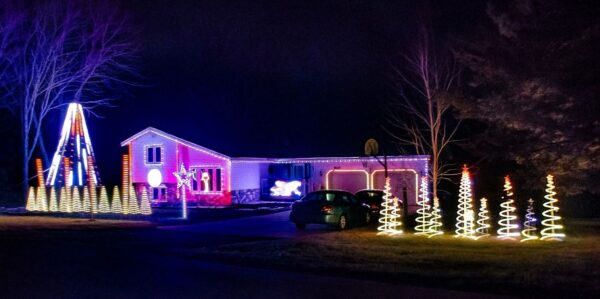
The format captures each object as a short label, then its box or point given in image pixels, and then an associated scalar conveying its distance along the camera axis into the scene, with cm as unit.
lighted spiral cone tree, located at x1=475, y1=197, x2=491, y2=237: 2131
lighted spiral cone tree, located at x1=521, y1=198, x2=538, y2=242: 1972
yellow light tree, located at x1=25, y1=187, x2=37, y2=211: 4044
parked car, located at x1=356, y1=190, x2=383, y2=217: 2880
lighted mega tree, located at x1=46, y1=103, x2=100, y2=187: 4244
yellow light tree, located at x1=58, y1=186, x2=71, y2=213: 3816
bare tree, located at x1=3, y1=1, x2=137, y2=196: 4341
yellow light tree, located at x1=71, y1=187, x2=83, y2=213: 3753
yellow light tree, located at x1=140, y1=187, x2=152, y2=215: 3375
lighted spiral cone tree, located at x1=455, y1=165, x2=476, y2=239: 2089
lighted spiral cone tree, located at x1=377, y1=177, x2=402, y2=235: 2235
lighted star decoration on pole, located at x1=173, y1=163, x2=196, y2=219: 3181
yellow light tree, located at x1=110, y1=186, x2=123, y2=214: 3497
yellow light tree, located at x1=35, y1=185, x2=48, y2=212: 3988
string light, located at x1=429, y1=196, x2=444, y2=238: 2173
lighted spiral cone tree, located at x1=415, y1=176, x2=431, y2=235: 2189
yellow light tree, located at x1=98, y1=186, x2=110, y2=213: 3544
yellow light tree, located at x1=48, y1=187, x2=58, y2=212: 3919
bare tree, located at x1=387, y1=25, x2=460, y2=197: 2809
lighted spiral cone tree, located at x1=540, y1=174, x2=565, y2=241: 1891
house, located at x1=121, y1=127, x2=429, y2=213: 4128
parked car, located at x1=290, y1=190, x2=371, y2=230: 2491
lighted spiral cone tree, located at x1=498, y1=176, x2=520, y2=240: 2030
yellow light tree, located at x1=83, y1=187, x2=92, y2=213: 3668
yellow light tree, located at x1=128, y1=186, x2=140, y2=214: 3412
